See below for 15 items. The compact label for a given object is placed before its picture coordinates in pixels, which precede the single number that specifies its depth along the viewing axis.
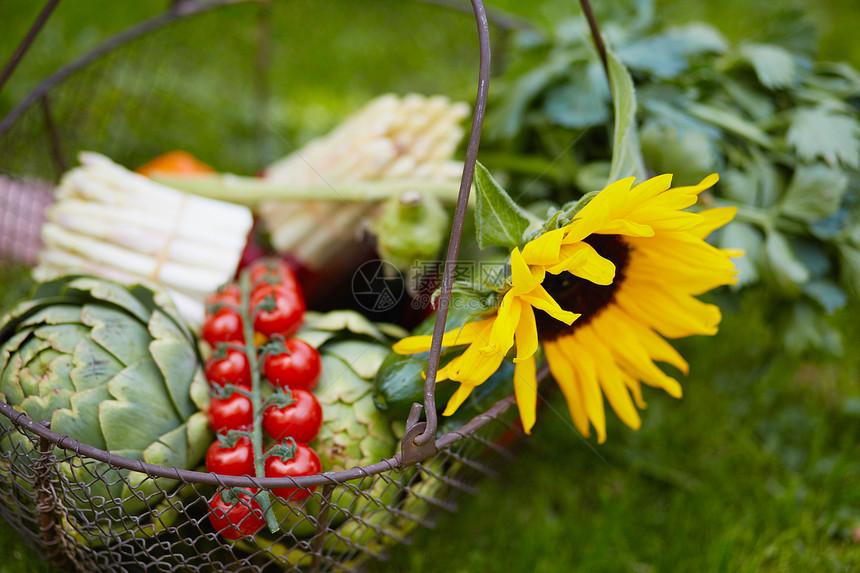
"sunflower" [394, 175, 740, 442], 0.83
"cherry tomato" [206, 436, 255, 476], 0.91
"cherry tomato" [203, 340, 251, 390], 1.01
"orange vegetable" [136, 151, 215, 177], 1.64
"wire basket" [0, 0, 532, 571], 0.80
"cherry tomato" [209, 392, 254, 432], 0.96
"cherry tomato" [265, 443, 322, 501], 0.89
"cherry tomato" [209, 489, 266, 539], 0.84
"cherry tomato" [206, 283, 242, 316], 1.14
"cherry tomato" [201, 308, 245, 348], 1.09
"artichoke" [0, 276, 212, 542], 0.90
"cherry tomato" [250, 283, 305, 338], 1.08
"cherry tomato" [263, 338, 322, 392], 1.00
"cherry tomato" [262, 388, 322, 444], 0.93
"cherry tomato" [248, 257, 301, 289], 1.19
